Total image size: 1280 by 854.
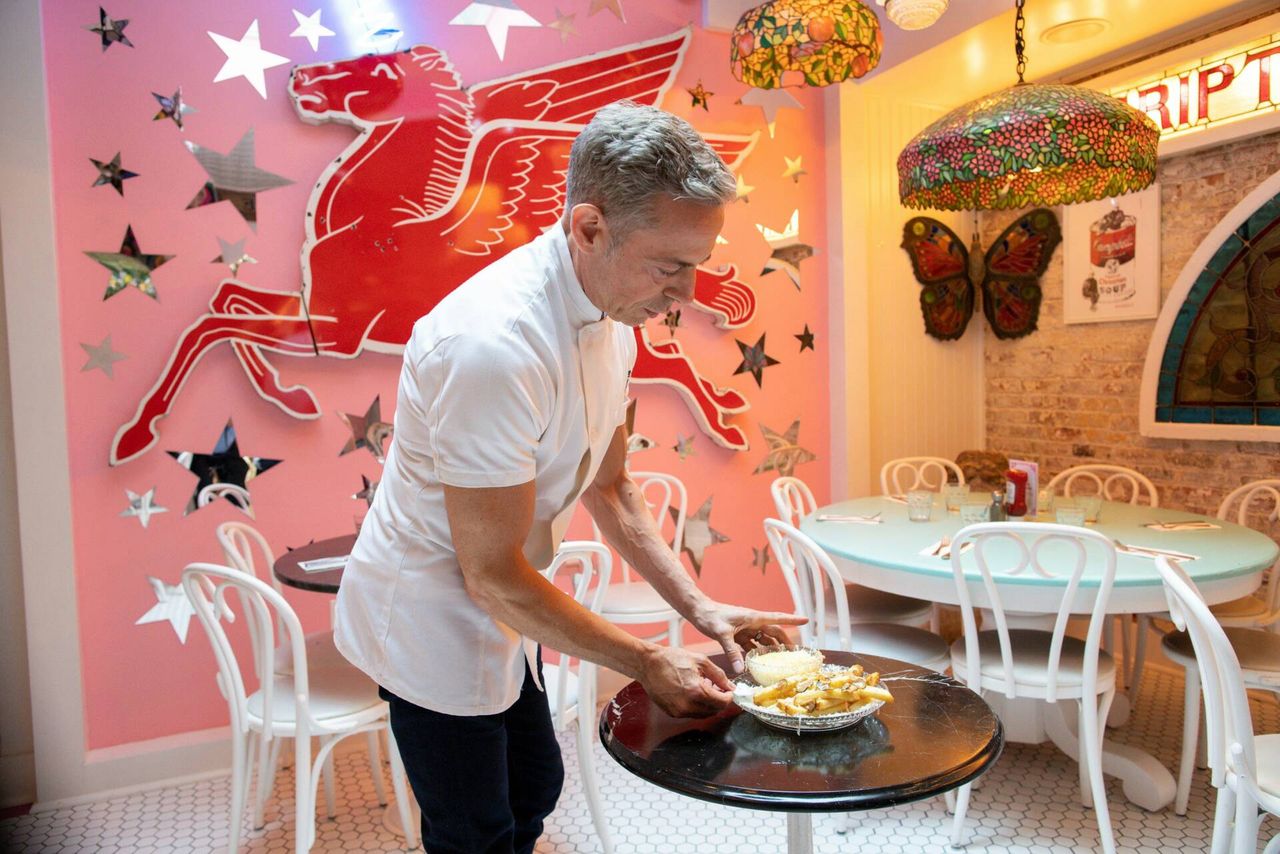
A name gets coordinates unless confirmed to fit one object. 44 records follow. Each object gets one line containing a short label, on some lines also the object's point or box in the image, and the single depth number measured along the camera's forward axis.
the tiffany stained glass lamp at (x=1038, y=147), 2.61
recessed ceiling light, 3.68
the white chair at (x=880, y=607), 3.18
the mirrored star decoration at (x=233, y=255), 3.15
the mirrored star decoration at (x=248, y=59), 3.14
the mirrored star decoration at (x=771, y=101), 4.13
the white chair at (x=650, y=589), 3.22
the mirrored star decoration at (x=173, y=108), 3.05
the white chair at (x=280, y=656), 2.69
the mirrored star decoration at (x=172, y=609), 3.11
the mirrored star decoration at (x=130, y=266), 3.01
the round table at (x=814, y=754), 1.07
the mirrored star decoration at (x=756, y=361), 4.17
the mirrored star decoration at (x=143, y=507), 3.06
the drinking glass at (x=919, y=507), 3.29
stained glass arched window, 3.52
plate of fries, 1.23
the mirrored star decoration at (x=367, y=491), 3.39
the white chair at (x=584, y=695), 2.51
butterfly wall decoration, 4.57
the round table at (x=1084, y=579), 2.41
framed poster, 4.00
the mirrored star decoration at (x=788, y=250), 4.20
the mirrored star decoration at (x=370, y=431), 3.37
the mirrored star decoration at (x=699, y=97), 4.01
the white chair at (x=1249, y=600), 2.97
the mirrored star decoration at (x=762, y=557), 4.23
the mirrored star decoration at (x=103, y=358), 2.99
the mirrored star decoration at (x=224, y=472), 3.14
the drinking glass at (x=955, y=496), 3.48
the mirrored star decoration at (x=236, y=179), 3.12
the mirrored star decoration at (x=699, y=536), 4.06
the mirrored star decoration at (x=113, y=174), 2.99
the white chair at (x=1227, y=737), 1.74
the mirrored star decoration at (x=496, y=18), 3.53
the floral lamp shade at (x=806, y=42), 2.64
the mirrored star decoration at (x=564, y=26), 3.69
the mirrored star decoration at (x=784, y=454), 4.25
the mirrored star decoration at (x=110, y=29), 2.97
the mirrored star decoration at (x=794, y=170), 4.24
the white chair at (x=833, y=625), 2.68
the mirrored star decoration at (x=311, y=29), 3.23
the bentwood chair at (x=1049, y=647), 2.33
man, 1.19
